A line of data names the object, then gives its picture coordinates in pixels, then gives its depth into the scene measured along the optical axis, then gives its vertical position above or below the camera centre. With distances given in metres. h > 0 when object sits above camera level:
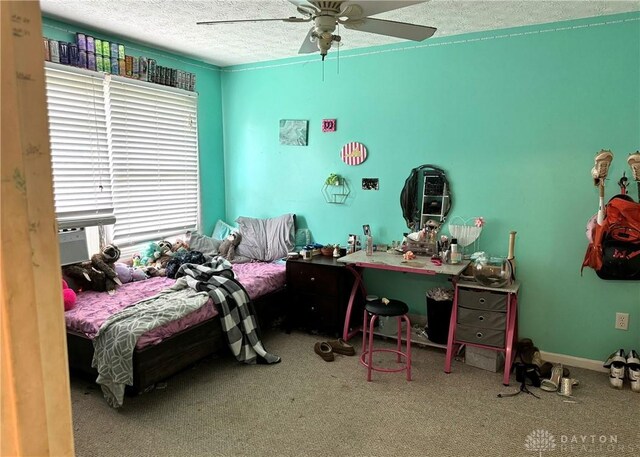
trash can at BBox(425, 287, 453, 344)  3.34 -1.07
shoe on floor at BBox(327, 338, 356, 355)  3.38 -1.35
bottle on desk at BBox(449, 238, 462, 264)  3.24 -0.59
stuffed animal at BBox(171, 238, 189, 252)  4.08 -0.71
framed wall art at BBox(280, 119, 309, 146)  4.22 +0.38
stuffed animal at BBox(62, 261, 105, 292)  3.25 -0.79
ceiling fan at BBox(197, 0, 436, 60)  1.94 +0.72
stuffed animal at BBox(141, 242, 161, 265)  3.93 -0.76
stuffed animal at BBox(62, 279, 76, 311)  2.88 -0.86
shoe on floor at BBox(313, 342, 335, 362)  3.29 -1.35
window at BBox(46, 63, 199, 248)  3.32 +0.13
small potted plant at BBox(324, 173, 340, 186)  4.06 -0.07
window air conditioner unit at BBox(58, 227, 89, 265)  3.17 -0.56
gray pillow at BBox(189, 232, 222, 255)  4.27 -0.72
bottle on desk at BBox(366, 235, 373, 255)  3.61 -0.60
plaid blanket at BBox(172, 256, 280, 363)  3.15 -1.02
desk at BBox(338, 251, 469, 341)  3.06 -0.67
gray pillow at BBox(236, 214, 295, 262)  4.23 -0.65
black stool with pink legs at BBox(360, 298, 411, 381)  2.89 -0.92
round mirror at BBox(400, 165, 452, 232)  3.60 -0.20
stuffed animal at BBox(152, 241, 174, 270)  3.89 -0.77
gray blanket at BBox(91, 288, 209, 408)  2.51 -1.00
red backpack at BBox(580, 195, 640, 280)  2.84 -0.44
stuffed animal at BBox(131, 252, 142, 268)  3.87 -0.80
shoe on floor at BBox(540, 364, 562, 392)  2.85 -1.35
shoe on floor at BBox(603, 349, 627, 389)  2.86 -1.26
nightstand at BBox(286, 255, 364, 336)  3.62 -1.03
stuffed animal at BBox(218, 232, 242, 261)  4.25 -0.73
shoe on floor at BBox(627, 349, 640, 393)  2.80 -1.25
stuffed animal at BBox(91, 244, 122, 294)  3.35 -0.74
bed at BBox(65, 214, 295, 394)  2.64 -1.03
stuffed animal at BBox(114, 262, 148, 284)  3.51 -0.84
